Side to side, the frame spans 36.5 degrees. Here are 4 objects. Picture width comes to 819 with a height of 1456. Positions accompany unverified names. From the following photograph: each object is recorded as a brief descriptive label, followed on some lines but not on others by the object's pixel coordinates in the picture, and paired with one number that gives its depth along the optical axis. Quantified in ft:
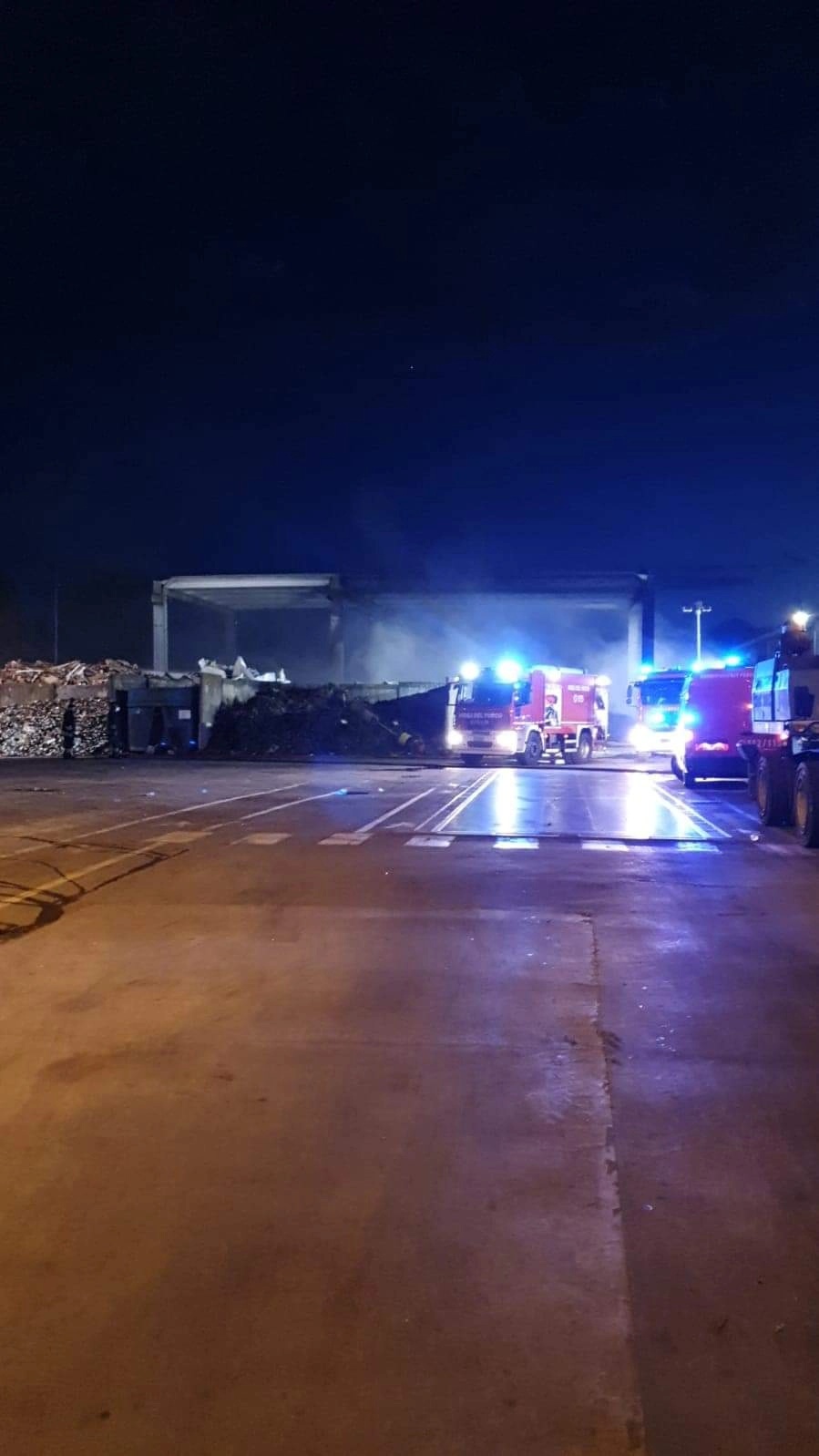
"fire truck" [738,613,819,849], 58.65
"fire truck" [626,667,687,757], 129.29
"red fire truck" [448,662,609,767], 119.44
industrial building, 203.41
